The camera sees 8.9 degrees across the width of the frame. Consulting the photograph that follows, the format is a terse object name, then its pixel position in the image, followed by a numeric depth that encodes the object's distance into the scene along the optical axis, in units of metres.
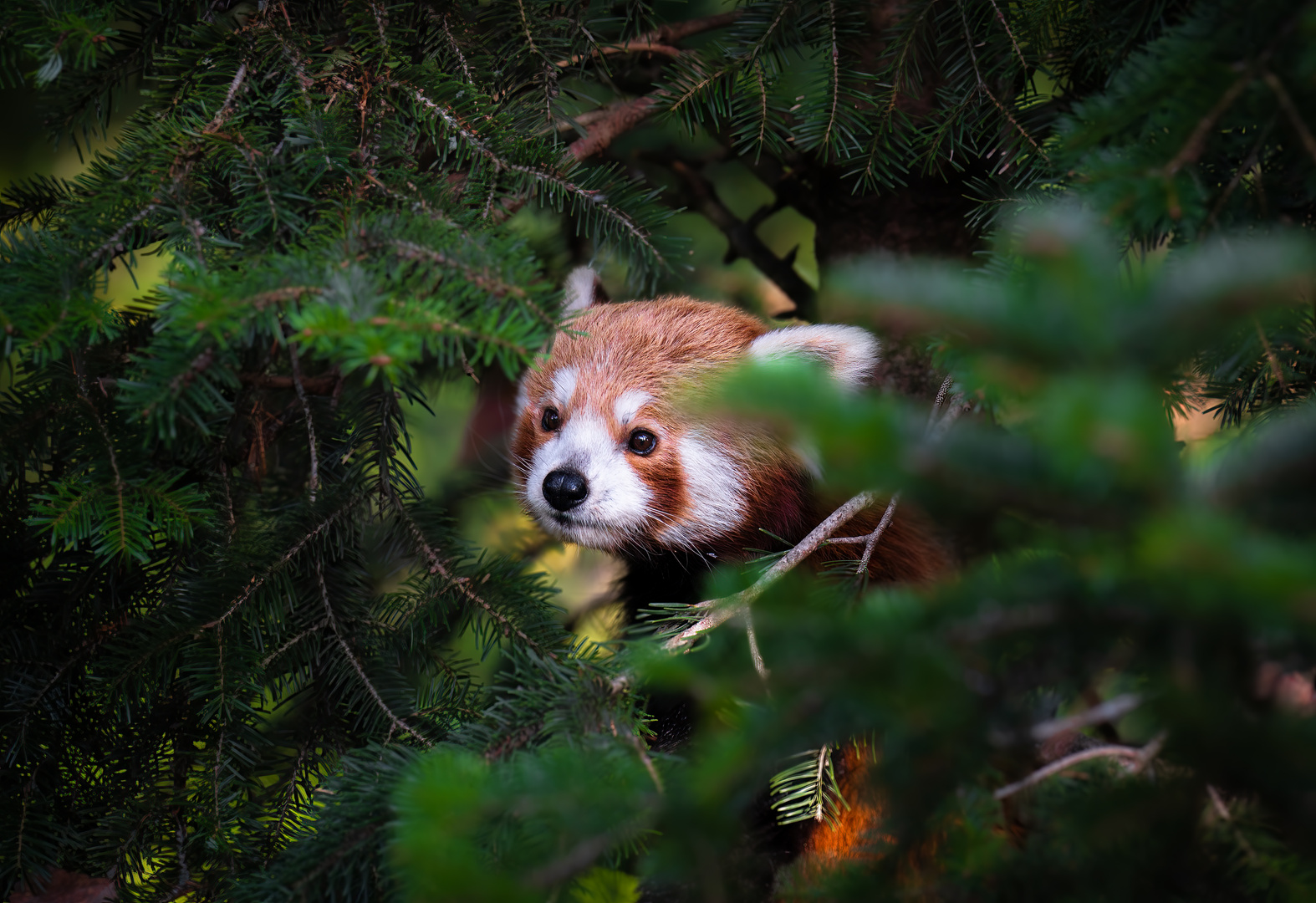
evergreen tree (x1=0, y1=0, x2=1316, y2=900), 2.36
